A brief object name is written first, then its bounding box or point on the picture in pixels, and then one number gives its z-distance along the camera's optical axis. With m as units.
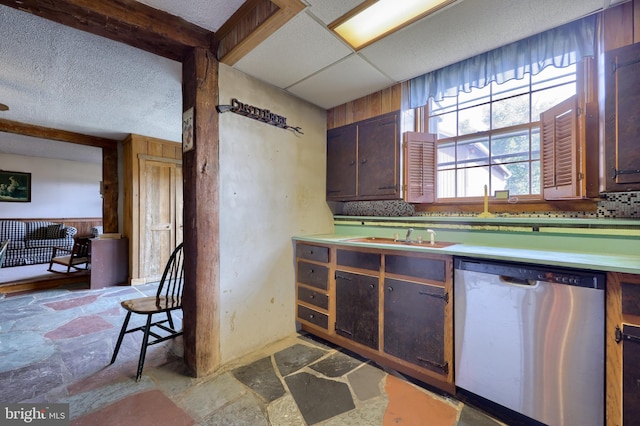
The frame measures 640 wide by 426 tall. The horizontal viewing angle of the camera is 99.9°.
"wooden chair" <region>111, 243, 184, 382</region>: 1.93
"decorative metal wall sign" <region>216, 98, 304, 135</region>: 2.15
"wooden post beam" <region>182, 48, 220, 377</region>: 1.96
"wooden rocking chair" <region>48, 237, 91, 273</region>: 4.52
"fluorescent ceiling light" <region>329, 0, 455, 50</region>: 1.58
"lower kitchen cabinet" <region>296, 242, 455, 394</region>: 1.75
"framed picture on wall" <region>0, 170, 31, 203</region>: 6.30
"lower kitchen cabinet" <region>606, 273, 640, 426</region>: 1.17
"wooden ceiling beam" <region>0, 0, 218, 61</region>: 1.49
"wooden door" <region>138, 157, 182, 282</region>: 4.41
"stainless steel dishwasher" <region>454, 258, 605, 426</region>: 1.28
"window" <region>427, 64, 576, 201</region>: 2.07
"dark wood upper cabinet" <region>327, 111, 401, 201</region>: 2.48
